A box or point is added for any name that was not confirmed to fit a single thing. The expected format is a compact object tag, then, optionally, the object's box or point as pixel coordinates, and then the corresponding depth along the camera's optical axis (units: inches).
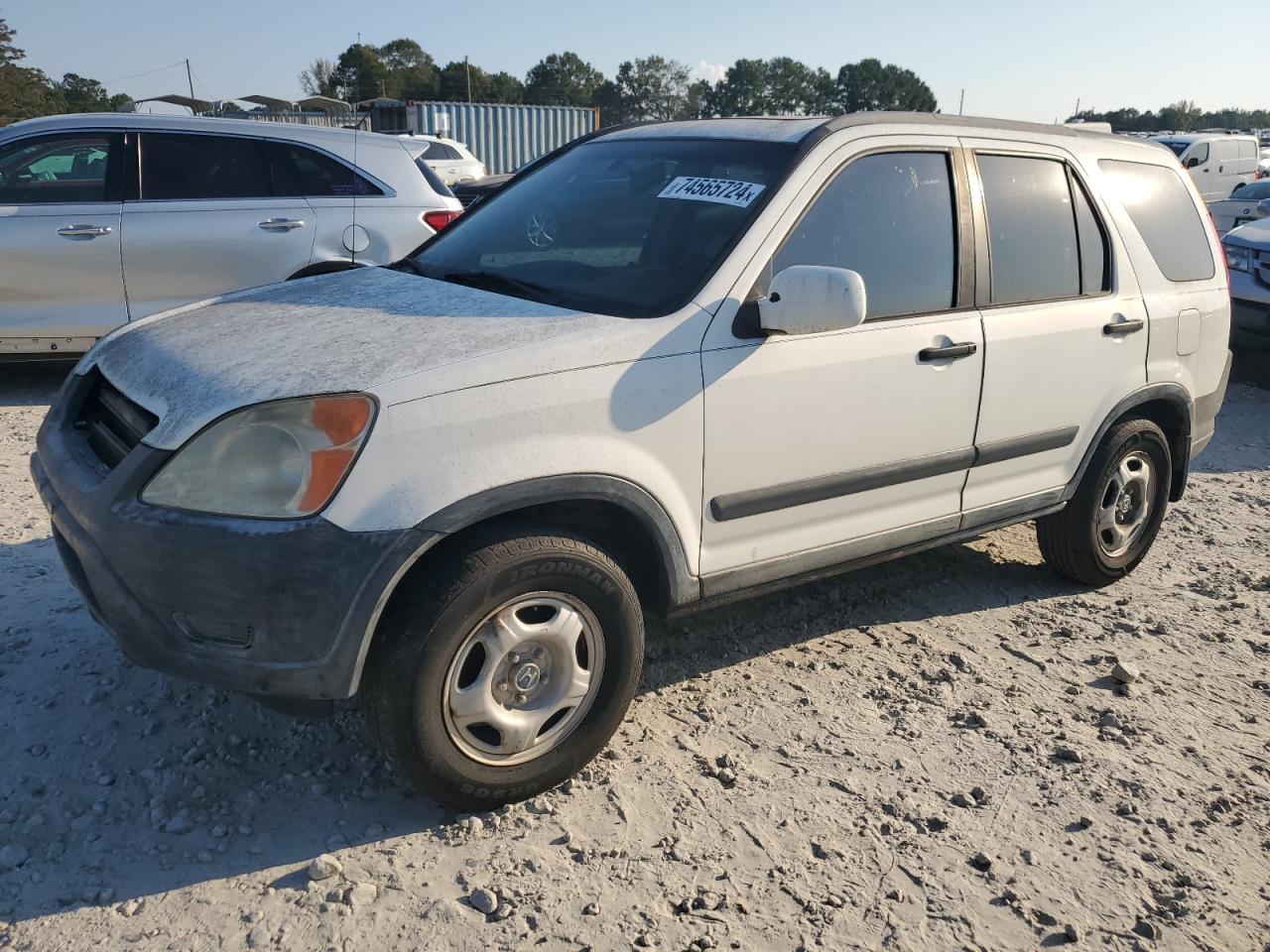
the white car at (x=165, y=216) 260.8
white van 889.5
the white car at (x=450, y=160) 767.7
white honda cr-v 99.3
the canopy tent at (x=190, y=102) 1186.6
